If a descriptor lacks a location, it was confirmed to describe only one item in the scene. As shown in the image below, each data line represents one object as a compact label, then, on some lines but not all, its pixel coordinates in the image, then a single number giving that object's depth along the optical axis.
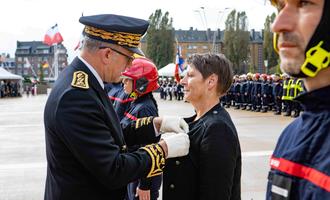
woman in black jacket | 2.59
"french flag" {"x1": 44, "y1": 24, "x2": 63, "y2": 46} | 41.00
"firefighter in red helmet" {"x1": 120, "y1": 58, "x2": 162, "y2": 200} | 3.69
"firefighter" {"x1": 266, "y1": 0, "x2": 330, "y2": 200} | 1.41
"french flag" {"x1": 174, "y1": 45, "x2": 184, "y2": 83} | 16.45
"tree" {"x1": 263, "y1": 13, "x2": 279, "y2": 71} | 77.56
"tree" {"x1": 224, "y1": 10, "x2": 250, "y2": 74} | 81.69
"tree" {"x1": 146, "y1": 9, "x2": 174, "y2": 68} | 82.31
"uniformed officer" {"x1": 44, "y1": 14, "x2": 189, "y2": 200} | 2.28
